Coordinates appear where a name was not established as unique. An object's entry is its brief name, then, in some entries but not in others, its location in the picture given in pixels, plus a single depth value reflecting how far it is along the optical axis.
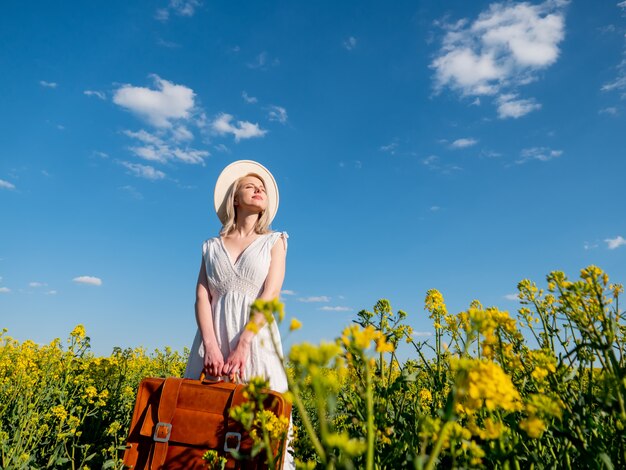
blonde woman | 3.01
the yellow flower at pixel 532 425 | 1.04
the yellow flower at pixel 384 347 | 1.05
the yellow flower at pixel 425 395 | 2.74
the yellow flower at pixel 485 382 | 0.93
